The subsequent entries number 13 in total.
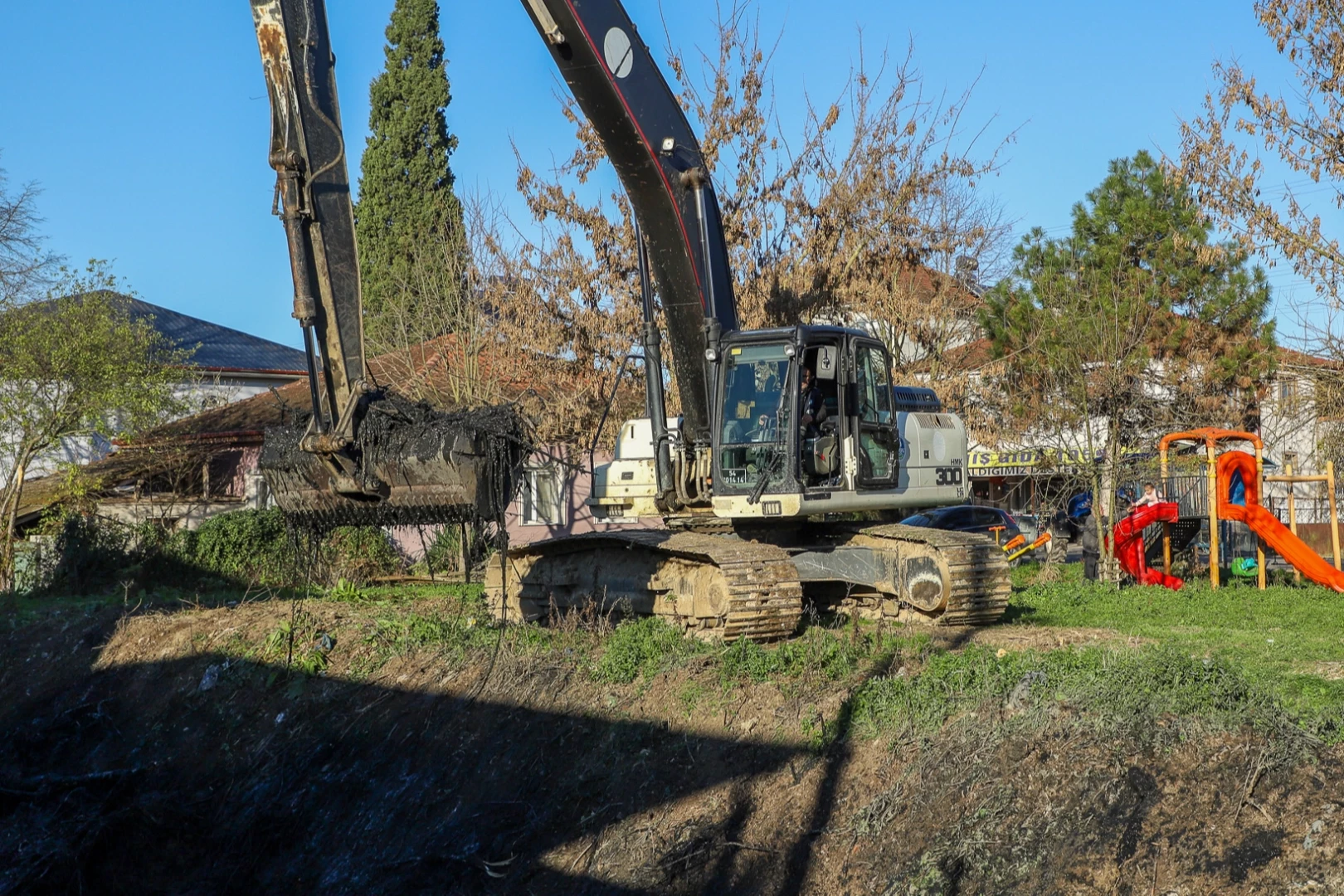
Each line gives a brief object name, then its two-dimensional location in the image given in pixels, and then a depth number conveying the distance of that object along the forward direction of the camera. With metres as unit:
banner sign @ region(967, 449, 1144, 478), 17.67
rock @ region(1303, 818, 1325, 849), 5.67
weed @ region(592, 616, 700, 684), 9.55
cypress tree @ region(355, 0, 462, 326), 31.08
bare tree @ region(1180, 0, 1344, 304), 14.65
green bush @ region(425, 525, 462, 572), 19.45
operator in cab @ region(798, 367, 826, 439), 10.33
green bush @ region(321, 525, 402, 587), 18.61
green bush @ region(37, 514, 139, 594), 17.67
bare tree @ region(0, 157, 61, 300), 25.77
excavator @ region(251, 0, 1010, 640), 9.74
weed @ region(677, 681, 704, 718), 8.80
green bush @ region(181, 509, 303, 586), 18.41
